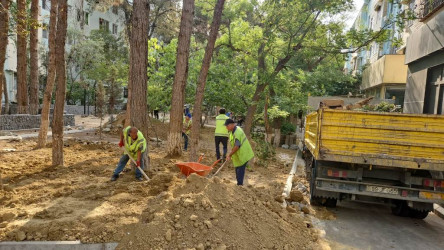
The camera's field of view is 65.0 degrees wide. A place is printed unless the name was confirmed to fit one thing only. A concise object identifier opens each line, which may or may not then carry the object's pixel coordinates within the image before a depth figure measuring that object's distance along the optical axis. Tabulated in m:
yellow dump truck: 5.98
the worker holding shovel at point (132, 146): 6.89
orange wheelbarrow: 6.64
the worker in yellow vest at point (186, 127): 12.92
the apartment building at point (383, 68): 18.70
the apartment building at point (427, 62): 11.23
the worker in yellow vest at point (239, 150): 6.54
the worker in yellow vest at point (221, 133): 10.27
